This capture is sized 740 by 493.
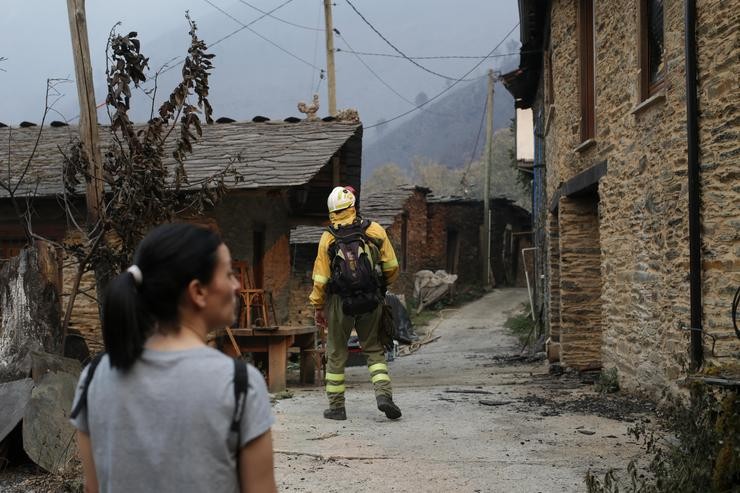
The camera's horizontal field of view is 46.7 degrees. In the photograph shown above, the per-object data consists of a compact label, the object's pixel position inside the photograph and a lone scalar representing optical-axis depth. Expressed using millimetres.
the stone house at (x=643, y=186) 6559
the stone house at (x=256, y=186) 11672
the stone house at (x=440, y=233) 26266
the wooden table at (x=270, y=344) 9867
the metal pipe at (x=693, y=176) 6812
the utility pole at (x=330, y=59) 20984
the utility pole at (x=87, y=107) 7625
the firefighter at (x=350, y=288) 7309
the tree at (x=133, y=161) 7066
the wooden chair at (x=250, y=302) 11664
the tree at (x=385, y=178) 67375
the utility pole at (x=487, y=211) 29297
